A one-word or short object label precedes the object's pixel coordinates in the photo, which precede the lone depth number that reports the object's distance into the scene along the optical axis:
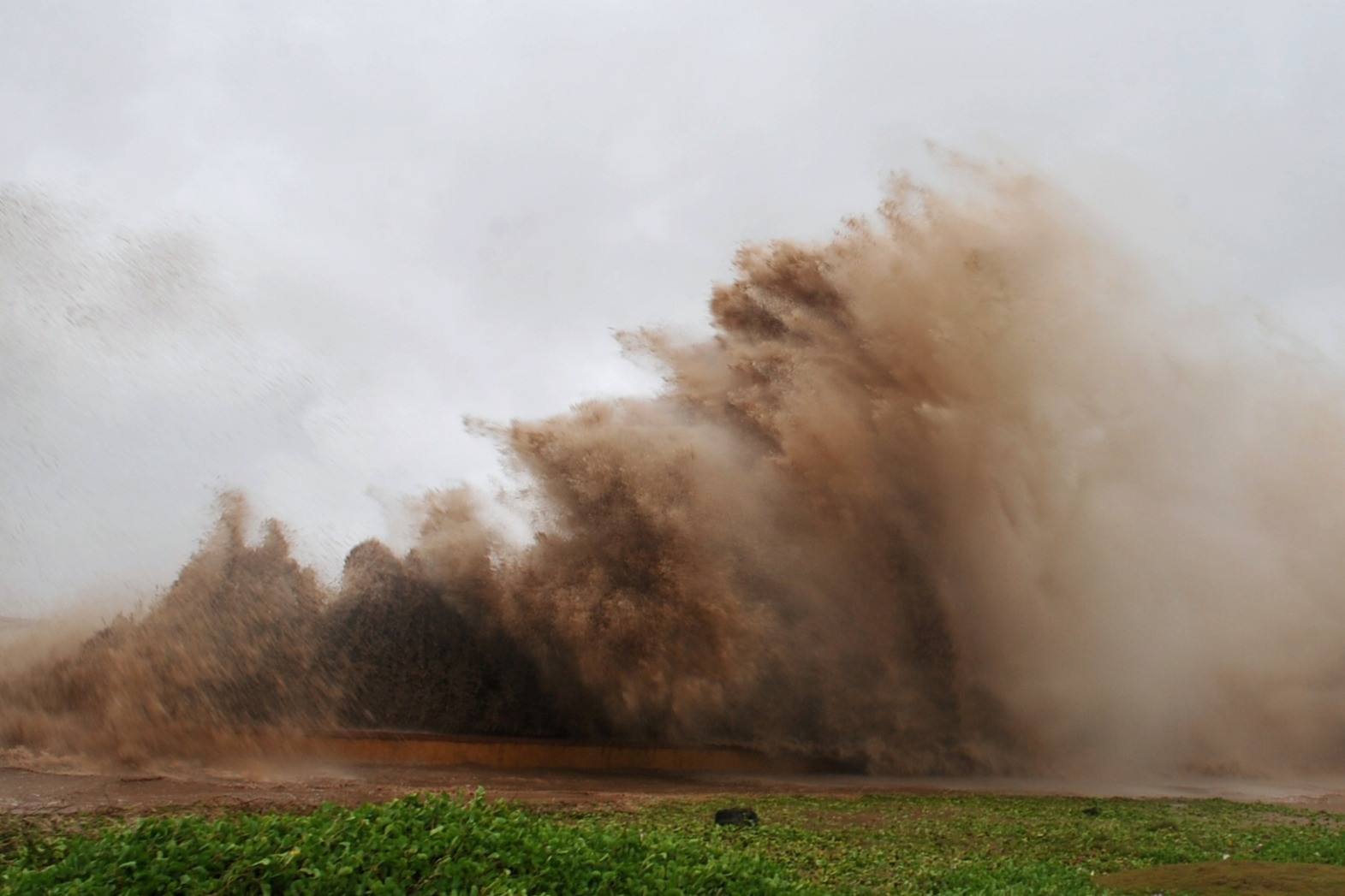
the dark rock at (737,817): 10.98
